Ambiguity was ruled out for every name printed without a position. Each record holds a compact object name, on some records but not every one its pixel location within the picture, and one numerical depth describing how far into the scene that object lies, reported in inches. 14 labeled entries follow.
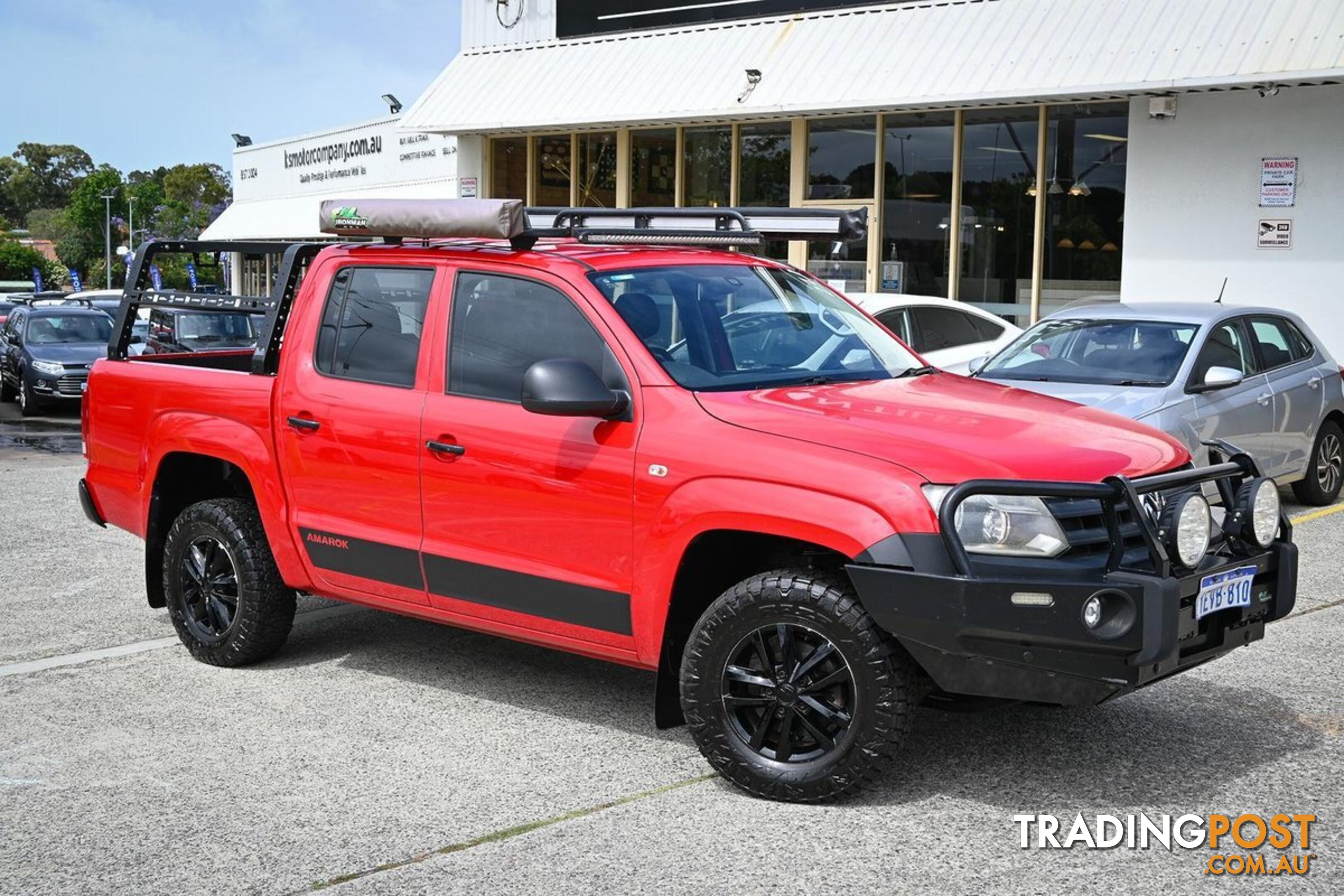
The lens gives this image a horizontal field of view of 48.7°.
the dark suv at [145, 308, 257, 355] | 773.3
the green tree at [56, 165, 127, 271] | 4690.0
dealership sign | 1080.2
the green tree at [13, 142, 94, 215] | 6107.3
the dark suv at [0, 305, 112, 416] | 805.2
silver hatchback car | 378.9
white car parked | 486.0
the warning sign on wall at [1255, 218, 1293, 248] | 594.2
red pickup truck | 177.2
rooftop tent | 224.5
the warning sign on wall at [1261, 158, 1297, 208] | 587.8
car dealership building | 586.9
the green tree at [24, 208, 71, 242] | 5467.5
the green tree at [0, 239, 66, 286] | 3996.1
